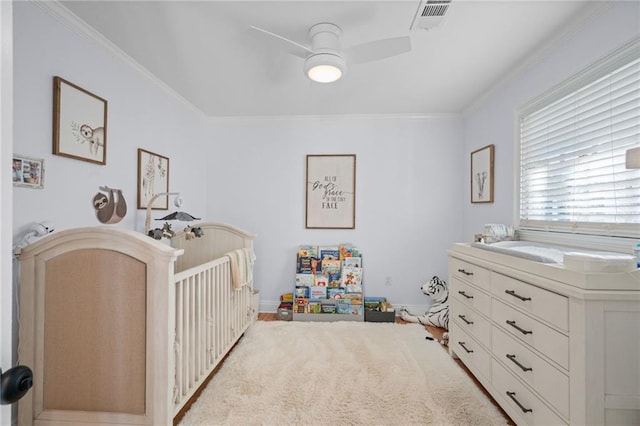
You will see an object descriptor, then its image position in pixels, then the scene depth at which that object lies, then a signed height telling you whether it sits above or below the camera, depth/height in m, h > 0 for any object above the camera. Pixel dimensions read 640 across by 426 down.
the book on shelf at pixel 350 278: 3.22 -0.74
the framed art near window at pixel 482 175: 2.74 +0.40
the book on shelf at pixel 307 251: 3.33 -0.45
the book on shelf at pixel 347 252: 3.30 -0.46
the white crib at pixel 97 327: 1.36 -0.56
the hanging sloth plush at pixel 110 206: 1.99 +0.04
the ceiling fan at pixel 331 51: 1.71 +1.00
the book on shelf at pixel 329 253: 3.32 -0.48
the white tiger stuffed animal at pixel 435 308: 3.04 -1.04
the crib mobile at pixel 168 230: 2.21 -0.15
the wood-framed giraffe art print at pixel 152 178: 2.40 +0.30
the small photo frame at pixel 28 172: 1.46 +0.21
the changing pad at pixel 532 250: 1.38 -0.22
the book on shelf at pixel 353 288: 3.21 -0.85
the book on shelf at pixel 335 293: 3.20 -0.90
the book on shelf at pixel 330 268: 3.26 -0.63
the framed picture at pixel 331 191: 3.47 +0.26
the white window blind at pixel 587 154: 1.49 +0.38
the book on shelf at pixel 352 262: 3.26 -0.57
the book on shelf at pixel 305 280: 3.24 -0.77
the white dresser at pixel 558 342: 1.08 -0.57
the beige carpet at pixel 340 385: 1.64 -1.17
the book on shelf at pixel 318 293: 3.21 -0.91
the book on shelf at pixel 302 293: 3.22 -0.91
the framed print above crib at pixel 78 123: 1.67 +0.56
